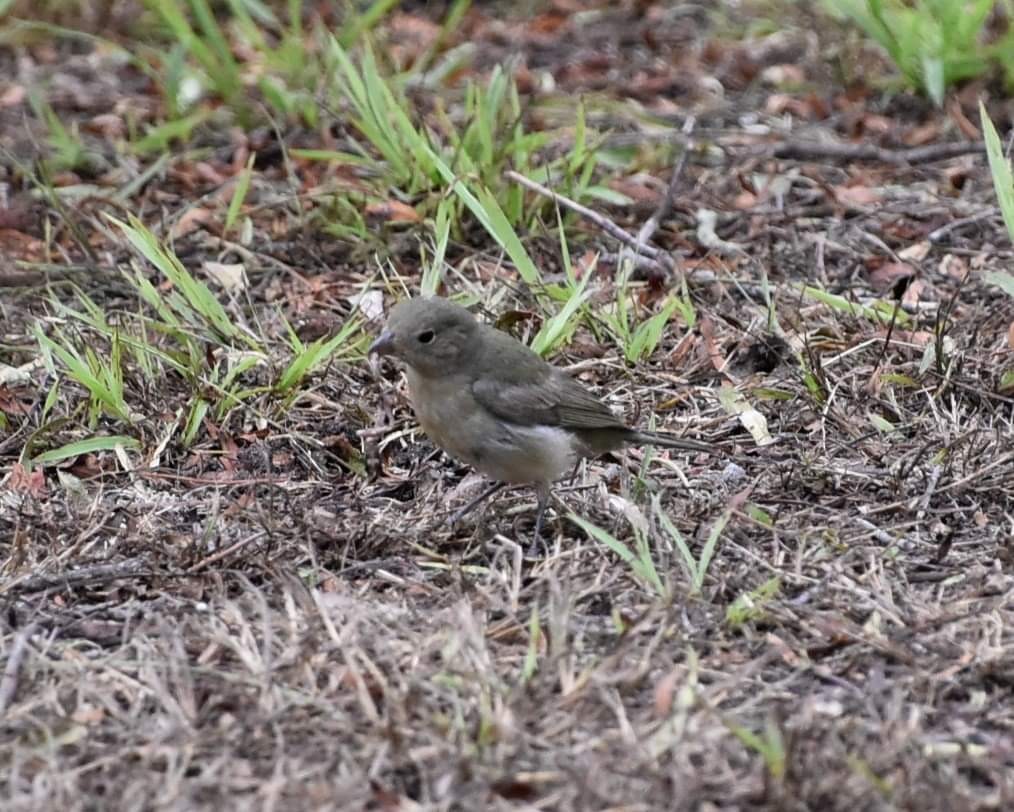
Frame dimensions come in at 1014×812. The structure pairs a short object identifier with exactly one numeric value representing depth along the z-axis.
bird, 9.63
